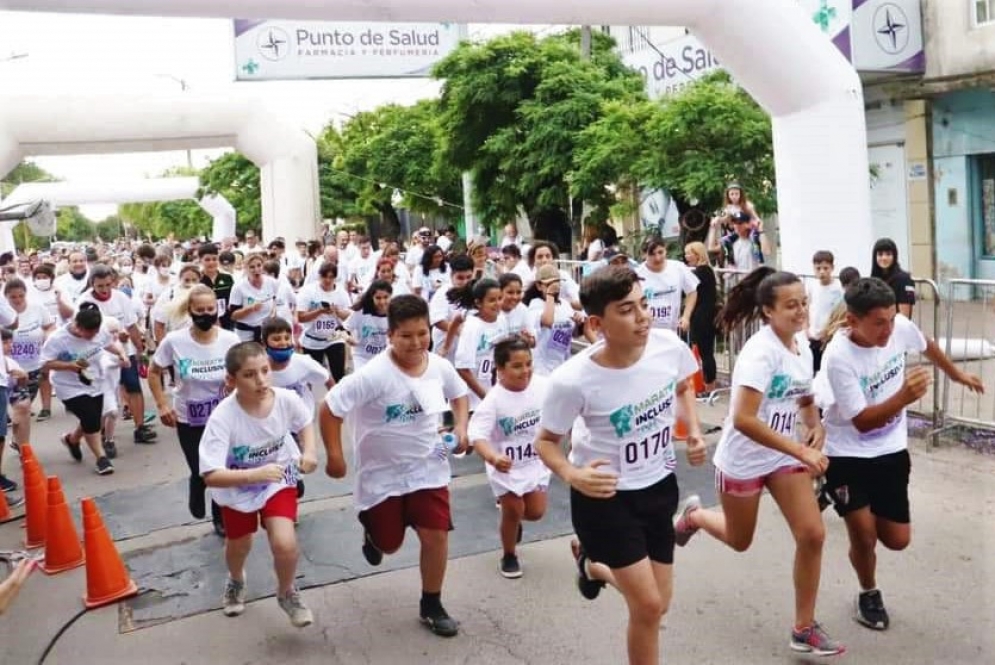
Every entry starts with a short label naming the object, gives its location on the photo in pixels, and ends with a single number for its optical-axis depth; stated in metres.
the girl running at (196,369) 6.07
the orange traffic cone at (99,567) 5.20
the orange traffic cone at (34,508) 6.44
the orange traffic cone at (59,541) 5.84
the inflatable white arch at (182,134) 20.05
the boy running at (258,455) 4.57
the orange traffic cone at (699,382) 9.27
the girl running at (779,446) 3.98
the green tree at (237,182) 35.56
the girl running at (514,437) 5.11
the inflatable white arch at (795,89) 8.62
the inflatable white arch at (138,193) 32.67
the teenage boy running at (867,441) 4.20
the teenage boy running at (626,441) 3.59
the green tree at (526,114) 15.66
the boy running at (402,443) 4.48
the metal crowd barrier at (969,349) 7.60
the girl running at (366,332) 8.18
